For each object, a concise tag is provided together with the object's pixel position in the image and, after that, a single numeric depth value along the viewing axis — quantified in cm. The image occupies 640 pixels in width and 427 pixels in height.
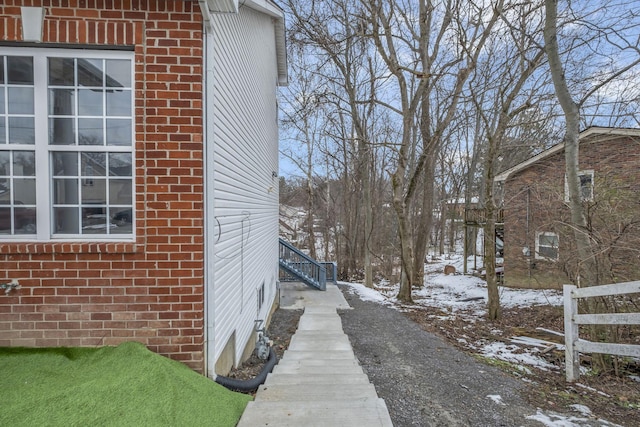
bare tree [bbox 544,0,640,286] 594
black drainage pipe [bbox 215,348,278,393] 322
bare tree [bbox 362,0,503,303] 959
